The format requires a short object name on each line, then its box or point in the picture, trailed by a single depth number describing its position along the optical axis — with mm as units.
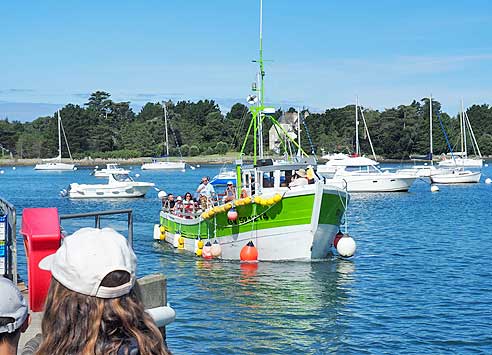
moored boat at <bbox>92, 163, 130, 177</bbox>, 65531
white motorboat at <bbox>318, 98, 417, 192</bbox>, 64750
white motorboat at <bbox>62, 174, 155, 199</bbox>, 60125
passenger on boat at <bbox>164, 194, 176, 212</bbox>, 31438
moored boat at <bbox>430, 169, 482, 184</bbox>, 78244
